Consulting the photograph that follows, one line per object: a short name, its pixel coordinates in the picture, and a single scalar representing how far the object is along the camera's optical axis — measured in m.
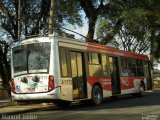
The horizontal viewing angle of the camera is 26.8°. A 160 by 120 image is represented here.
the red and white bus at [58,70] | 13.92
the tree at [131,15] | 22.18
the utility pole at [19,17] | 17.08
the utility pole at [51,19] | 16.73
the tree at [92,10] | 23.81
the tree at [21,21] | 18.61
